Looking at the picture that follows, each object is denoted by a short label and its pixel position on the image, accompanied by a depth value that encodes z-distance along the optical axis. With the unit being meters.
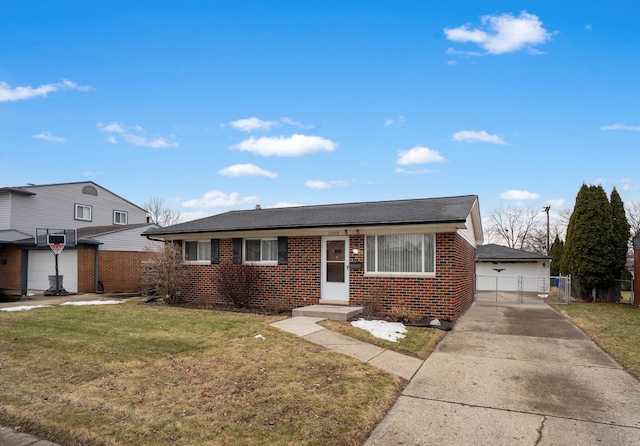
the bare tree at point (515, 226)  52.91
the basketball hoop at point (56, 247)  17.64
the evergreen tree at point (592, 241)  17.89
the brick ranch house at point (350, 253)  10.55
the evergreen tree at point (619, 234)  17.91
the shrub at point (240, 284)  12.43
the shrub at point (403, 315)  9.75
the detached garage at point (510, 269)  24.48
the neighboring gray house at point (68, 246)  20.02
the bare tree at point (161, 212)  53.38
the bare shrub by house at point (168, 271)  13.23
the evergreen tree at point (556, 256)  30.48
